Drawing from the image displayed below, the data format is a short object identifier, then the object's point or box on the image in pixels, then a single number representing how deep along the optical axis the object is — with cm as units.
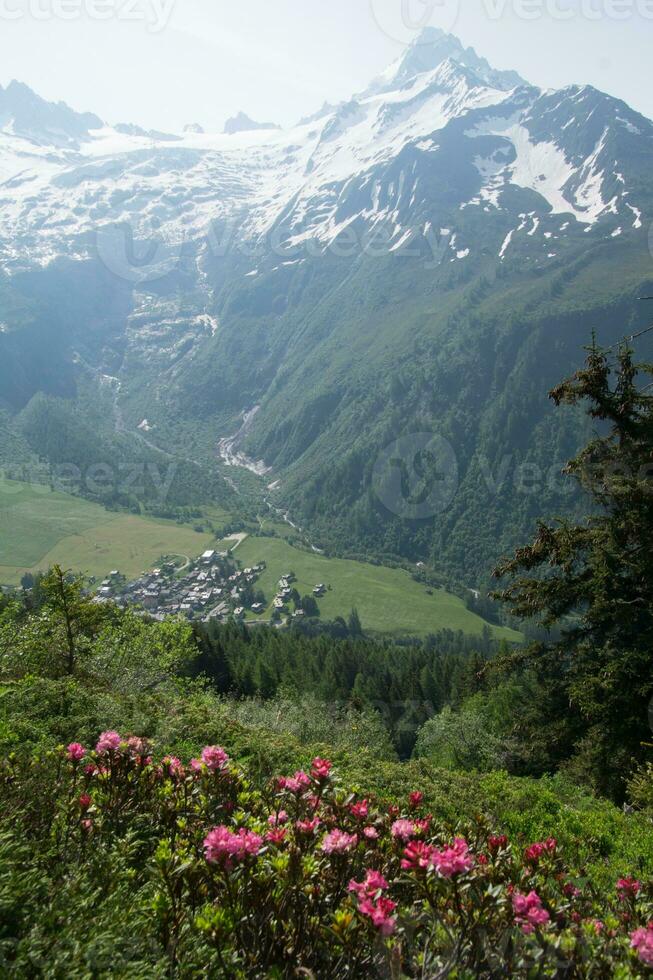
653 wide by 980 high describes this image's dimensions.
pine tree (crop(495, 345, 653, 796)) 1611
